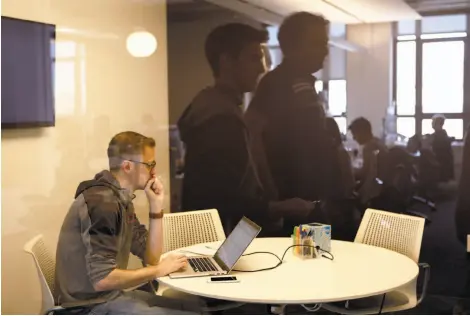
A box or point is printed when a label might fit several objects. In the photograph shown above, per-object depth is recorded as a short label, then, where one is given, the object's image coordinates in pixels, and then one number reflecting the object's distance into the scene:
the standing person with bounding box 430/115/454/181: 3.73
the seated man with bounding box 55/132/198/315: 2.64
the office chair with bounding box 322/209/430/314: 3.00
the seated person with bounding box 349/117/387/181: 3.94
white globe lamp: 3.95
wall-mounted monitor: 3.00
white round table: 2.38
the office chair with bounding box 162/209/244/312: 3.46
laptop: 2.65
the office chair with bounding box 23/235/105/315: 2.63
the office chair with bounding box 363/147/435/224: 3.84
